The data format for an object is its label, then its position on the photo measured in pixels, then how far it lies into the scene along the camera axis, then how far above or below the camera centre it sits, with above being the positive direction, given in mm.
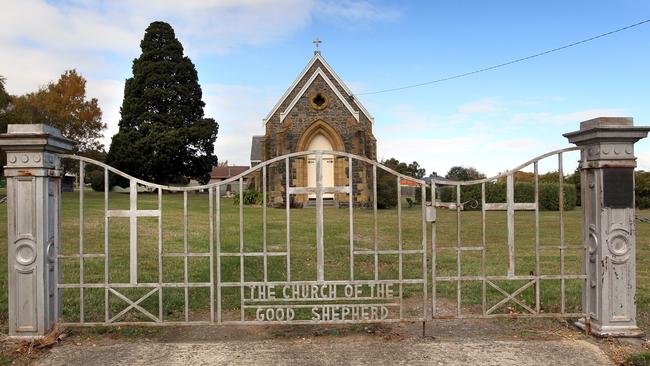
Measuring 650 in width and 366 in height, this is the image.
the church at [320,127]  24672 +3653
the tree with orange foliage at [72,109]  34031 +6771
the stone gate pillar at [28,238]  4883 -356
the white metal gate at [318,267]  5113 -722
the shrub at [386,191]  25103 +316
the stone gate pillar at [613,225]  5012 -324
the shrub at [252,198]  23000 +51
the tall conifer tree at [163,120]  35188 +5969
